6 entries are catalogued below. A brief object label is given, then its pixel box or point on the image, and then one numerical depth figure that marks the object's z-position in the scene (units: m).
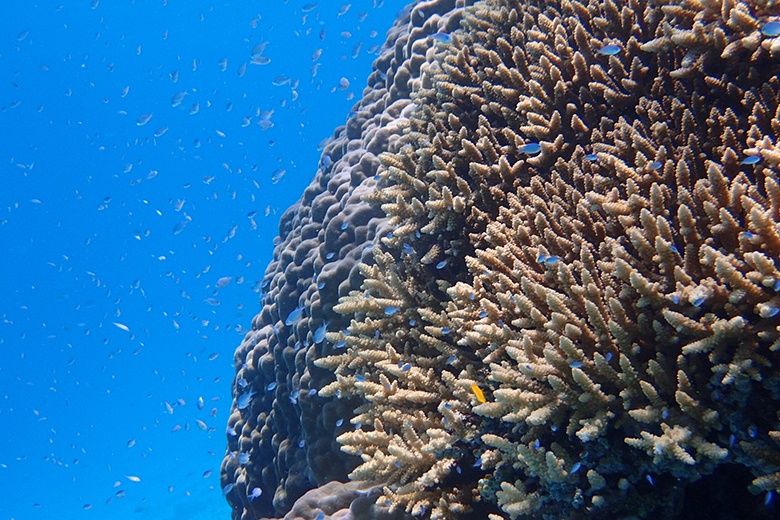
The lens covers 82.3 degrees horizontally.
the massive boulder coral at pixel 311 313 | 4.89
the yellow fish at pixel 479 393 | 2.69
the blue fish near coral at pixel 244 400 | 5.89
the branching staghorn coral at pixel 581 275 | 2.09
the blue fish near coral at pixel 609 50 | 3.19
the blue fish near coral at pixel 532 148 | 3.33
